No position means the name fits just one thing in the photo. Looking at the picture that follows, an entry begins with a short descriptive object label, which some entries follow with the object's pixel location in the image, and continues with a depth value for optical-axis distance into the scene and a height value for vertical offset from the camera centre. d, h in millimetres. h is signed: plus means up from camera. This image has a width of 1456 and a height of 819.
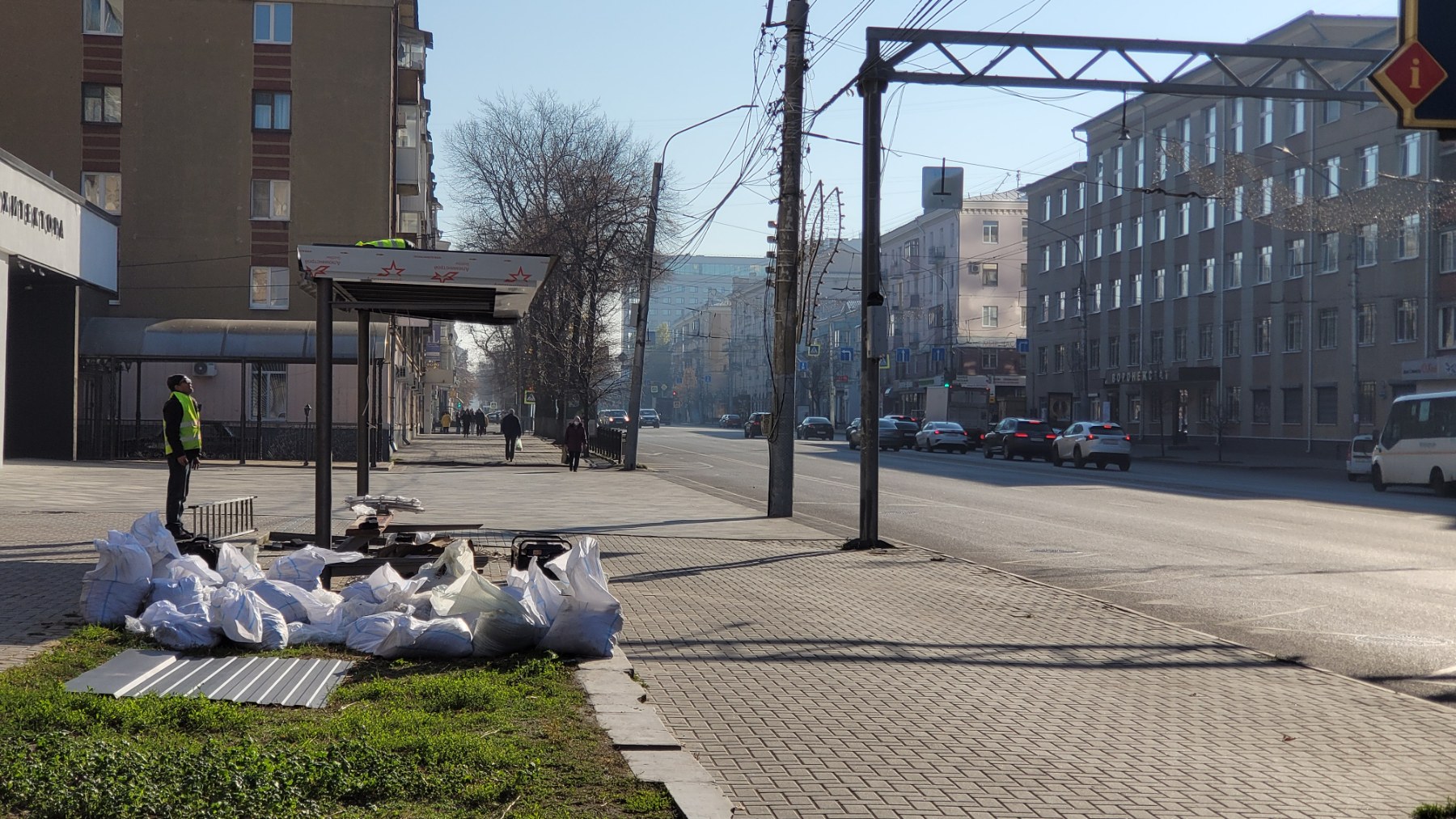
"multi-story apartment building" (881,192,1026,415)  88750 +8000
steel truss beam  15062 +4170
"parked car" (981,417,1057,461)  47750 -874
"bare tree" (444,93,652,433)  44938 +6330
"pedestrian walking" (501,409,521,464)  38656 -570
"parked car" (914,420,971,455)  55875 -1015
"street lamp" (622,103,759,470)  32594 +1739
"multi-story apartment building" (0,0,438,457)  39562 +7886
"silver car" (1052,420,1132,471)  41031 -970
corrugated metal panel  6016 -1283
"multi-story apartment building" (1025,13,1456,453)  42938 +5562
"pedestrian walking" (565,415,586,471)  34812 -688
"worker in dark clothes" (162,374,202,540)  14234 -344
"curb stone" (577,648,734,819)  4613 -1343
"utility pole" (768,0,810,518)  18797 +2127
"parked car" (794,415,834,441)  76250 -925
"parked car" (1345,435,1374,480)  35531 -1101
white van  29172 -679
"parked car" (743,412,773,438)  73938 -818
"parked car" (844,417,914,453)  58312 -991
